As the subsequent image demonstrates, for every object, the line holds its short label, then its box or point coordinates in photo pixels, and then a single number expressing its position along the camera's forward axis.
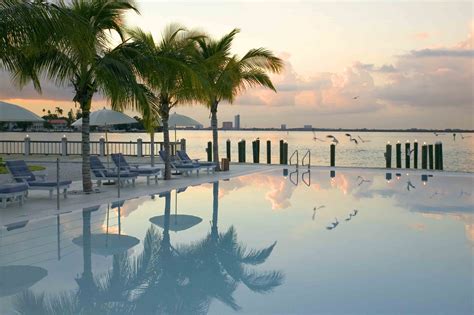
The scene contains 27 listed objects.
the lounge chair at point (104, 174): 14.58
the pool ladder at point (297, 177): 18.14
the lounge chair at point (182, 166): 18.50
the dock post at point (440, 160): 25.22
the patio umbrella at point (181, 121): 21.44
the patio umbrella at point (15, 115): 15.50
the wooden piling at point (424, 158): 26.22
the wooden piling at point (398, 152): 27.96
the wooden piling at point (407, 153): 26.53
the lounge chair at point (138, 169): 15.68
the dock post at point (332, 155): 26.23
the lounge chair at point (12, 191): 10.75
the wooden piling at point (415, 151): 28.94
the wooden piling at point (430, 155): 27.88
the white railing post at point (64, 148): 27.32
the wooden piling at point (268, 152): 30.16
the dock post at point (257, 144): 28.62
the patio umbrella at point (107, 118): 17.17
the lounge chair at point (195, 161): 19.44
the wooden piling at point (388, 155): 25.55
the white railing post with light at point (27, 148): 28.02
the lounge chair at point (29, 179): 12.02
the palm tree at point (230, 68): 19.55
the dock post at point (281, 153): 27.86
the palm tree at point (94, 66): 12.52
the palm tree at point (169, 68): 13.80
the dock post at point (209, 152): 27.21
